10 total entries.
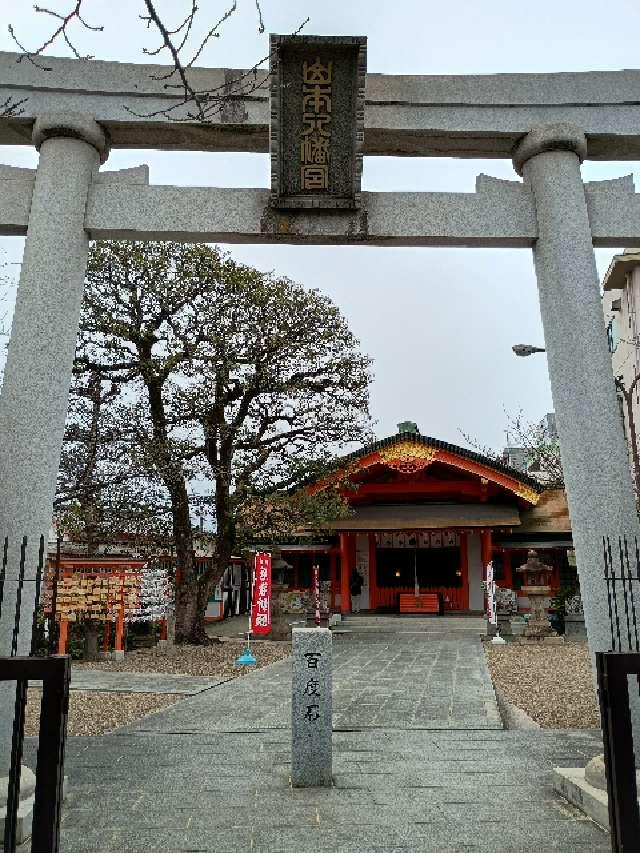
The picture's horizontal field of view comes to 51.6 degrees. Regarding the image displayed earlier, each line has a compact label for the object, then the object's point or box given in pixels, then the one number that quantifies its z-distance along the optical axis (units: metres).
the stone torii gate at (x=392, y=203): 5.04
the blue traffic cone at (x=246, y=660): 13.78
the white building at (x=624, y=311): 23.12
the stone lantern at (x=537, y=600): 19.09
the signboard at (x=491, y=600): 19.25
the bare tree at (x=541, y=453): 29.16
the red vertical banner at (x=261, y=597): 14.10
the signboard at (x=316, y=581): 17.58
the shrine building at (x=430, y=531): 21.73
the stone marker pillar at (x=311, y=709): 5.05
